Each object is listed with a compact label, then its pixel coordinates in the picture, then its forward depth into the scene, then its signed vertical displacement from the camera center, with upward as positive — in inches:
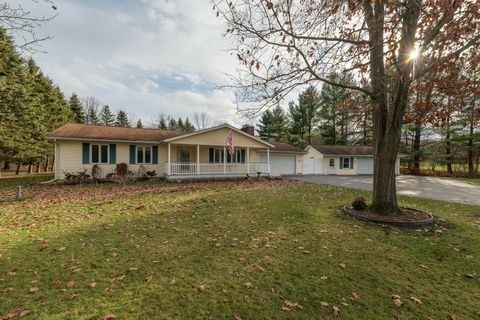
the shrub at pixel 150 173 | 654.5 -38.2
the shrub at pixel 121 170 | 609.0 -27.5
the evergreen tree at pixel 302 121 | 1379.2 +251.6
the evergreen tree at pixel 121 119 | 1763.0 +327.8
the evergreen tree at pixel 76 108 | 1295.5 +300.2
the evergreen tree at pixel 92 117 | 1605.8 +306.8
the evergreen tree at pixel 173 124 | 1820.9 +288.0
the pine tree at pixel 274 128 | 1486.2 +218.5
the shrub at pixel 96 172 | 579.2 -31.2
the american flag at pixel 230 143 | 660.7 +50.6
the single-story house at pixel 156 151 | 584.1 +27.8
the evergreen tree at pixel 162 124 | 1775.3 +291.1
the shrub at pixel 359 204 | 297.0 -58.4
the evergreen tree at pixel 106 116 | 1818.4 +357.6
